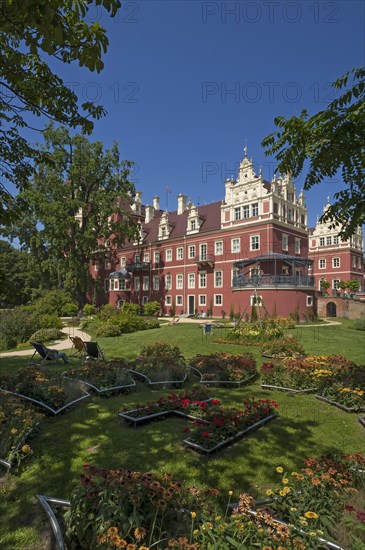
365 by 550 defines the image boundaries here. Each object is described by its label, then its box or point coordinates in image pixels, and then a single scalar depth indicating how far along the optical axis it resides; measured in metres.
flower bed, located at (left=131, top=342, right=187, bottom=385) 9.01
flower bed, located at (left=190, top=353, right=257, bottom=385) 9.06
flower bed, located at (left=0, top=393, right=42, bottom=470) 4.51
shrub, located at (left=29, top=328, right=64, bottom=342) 19.06
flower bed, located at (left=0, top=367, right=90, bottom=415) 6.50
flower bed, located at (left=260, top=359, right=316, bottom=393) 8.48
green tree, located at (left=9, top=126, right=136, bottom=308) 31.88
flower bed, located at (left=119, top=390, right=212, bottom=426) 5.92
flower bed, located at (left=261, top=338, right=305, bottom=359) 12.59
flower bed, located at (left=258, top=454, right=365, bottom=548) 2.96
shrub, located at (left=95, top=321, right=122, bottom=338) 21.06
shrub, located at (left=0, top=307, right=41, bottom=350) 17.66
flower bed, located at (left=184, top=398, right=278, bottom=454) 4.95
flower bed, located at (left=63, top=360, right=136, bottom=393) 7.98
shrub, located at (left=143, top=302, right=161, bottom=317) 39.03
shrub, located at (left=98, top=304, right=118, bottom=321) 26.98
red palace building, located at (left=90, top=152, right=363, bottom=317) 30.73
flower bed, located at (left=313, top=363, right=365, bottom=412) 7.14
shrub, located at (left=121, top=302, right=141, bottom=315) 30.04
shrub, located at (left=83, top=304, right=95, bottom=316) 38.44
